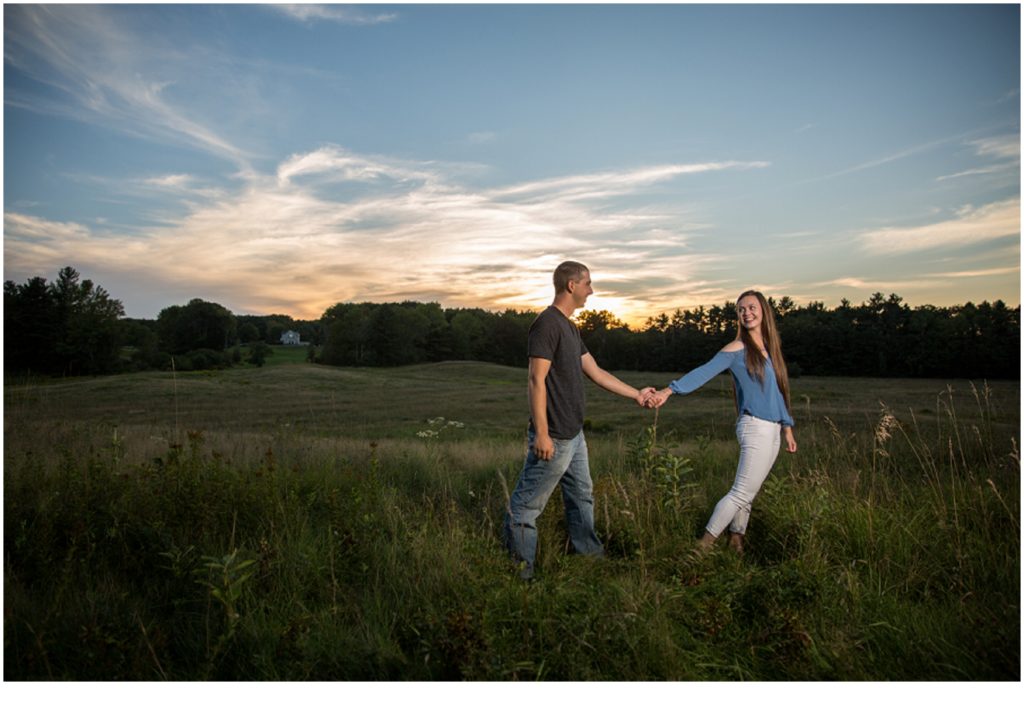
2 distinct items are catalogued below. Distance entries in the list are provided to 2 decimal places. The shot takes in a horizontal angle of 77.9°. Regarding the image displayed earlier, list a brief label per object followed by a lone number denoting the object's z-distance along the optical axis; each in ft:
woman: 14.73
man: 13.47
